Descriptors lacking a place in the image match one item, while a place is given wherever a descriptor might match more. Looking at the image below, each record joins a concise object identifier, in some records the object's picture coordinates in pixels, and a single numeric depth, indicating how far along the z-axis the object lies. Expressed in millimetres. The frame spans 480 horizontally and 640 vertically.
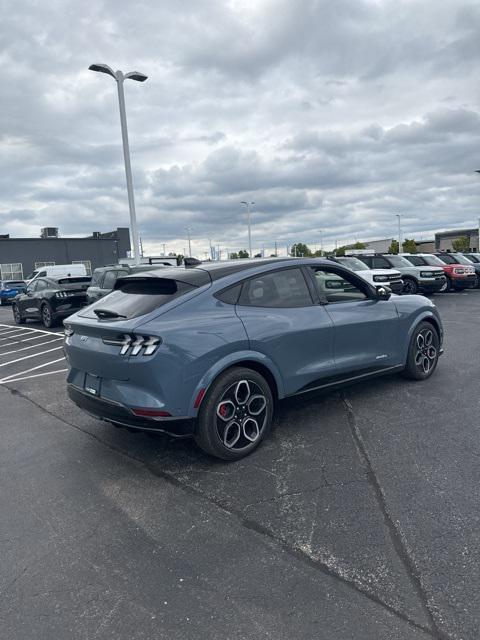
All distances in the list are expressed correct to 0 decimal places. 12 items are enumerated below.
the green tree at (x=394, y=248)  95688
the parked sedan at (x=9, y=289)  28062
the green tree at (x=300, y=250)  108194
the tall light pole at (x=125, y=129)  15000
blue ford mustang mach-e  3412
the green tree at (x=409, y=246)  96238
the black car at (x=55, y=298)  13148
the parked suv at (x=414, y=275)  18562
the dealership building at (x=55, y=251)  43719
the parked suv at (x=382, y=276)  15484
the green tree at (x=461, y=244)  85250
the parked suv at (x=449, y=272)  20359
